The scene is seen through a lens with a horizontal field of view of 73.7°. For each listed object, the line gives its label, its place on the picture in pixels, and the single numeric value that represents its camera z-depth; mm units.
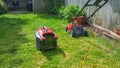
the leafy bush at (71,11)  4244
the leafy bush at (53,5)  5270
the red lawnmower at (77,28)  3287
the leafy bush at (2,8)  5587
